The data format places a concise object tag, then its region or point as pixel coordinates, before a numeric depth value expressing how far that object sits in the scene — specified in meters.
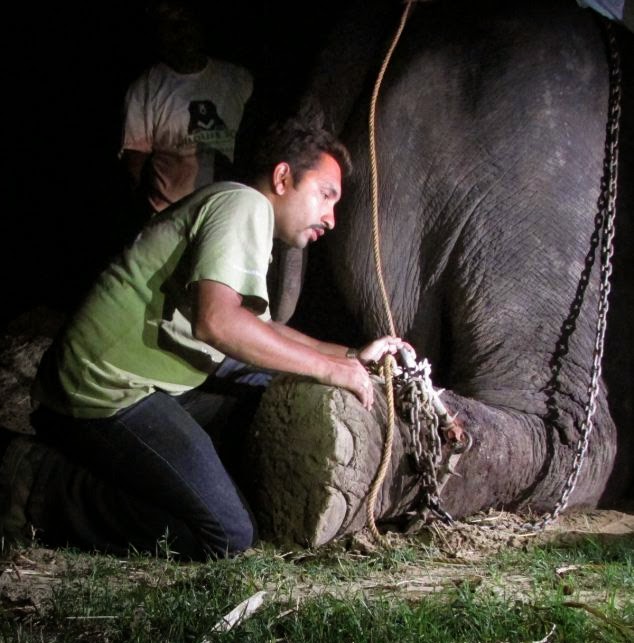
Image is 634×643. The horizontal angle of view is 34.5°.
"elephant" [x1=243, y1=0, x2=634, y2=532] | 4.17
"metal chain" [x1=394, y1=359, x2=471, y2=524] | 3.35
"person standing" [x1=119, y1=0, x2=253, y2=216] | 5.16
